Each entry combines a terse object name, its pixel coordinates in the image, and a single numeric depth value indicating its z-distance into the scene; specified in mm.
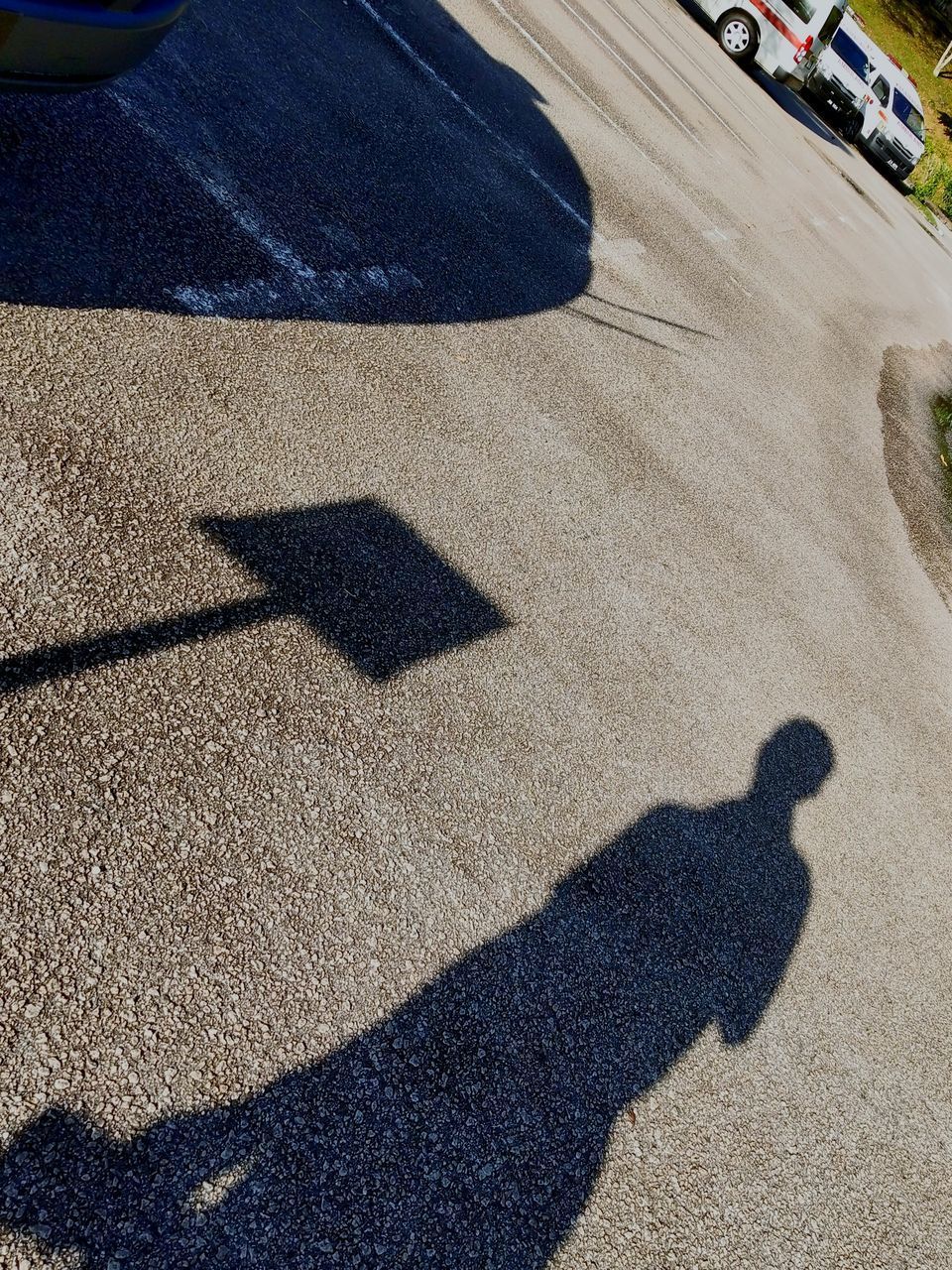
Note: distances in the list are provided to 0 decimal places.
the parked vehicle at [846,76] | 17500
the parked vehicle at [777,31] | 15250
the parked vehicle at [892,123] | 18328
